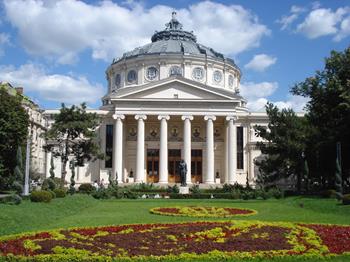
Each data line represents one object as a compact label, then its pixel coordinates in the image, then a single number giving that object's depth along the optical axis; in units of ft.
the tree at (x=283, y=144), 150.61
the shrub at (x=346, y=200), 87.45
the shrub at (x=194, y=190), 140.33
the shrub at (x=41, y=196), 85.71
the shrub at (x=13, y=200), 78.33
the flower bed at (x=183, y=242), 34.81
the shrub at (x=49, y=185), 118.27
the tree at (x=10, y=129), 142.41
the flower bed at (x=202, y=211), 74.08
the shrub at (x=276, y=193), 128.16
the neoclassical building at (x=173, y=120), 201.26
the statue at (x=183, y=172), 147.43
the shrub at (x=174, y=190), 144.15
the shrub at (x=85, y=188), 147.99
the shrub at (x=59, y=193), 106.98
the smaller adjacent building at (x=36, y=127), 249.63
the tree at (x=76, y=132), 172.45
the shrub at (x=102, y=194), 128.06
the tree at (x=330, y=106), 119.44
